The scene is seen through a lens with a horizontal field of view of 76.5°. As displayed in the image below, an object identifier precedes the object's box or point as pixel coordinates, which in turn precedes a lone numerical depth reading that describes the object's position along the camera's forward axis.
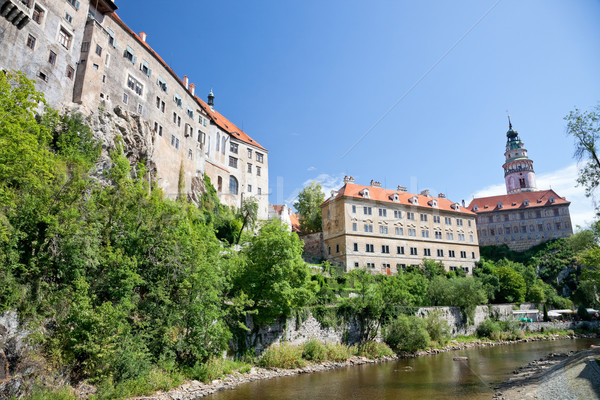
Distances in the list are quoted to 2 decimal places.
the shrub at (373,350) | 28.44
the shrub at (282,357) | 23.38
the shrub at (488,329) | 38.88
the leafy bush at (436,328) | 33.28
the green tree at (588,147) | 21.03
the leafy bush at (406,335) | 30.03
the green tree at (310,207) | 53.66
